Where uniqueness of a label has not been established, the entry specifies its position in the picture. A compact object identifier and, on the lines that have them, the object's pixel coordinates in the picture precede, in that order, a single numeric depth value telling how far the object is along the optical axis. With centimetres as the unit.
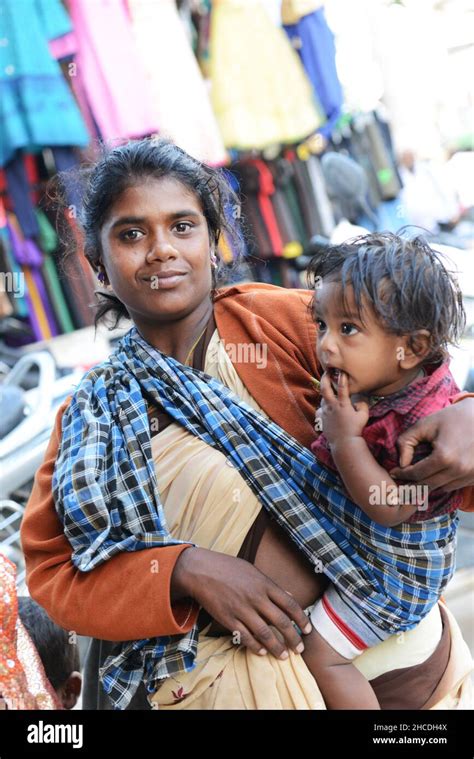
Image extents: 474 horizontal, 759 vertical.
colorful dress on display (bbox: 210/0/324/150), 485
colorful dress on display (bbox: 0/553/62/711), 178
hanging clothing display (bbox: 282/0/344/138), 508
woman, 151
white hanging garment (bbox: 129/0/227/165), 455
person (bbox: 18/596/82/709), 218
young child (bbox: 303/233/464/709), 145
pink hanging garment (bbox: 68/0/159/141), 435
